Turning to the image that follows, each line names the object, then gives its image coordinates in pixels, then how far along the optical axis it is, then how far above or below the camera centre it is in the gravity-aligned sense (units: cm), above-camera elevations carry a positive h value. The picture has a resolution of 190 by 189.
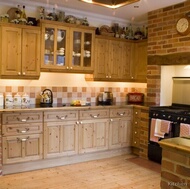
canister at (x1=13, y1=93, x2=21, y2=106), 387 -27
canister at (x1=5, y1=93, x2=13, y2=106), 382 -27
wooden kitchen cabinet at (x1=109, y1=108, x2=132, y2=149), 436 -78
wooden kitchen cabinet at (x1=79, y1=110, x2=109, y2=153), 404 -78
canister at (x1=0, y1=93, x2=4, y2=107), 376 -27
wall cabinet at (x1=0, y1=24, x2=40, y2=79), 364 +49
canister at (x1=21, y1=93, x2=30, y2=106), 392 -27
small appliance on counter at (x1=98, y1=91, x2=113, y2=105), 480 -26
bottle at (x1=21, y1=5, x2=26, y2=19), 384 +109
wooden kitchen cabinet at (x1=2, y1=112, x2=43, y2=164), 339 -77
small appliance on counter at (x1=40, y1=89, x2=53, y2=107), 409 -26
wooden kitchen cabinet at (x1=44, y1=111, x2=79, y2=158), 372 -77
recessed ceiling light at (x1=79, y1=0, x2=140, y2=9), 219 +75
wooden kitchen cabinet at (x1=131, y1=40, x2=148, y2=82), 483 +49
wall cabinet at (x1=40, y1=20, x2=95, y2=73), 402 +64
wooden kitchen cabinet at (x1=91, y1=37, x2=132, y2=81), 457 +51
